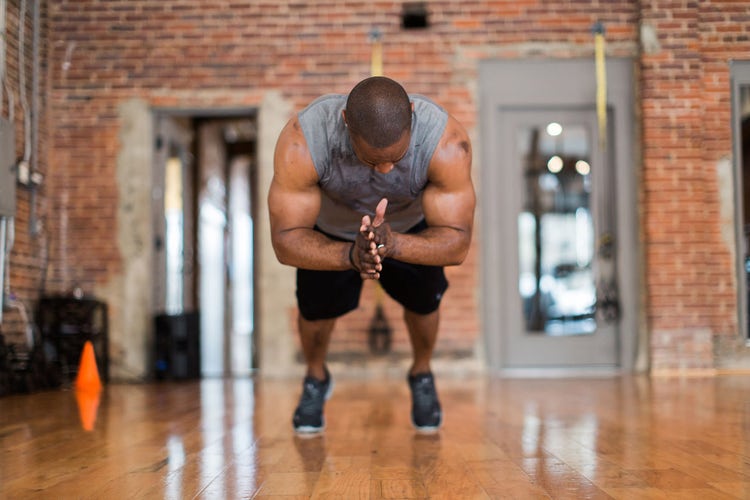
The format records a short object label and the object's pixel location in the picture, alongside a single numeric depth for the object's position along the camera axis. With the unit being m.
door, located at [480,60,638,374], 5.96
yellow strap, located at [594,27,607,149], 5.93
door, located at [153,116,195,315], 6.16
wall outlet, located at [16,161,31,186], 5.29
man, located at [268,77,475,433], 2.10
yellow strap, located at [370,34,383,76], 5.90
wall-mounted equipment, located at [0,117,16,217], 4.83
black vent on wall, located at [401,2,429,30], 5.95
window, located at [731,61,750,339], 5.81
